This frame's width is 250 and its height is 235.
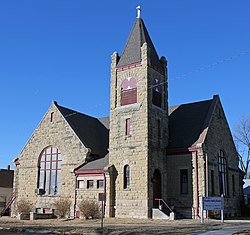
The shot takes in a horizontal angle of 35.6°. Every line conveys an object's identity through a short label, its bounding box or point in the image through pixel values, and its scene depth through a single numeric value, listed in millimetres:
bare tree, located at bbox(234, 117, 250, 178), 58666
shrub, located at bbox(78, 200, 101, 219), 31781
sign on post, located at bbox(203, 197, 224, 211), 27750
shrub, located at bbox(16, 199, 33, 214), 35500
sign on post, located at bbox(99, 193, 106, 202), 21512
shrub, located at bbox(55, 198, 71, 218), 34375
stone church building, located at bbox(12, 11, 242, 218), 31812
